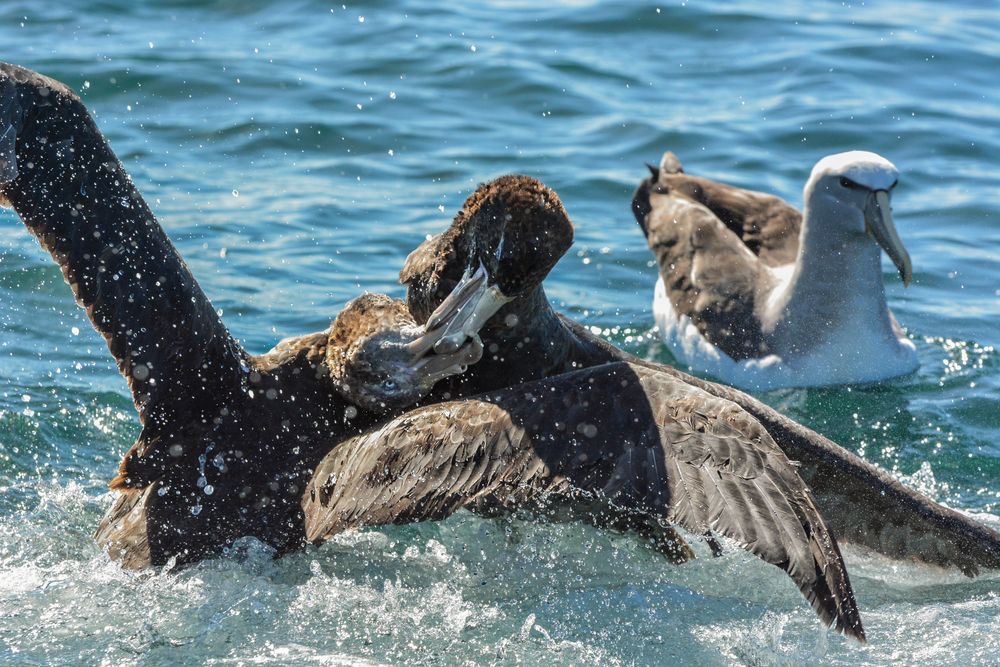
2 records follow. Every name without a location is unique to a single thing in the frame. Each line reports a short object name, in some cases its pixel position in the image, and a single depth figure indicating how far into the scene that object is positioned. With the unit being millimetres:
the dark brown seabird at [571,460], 8680
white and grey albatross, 17000
